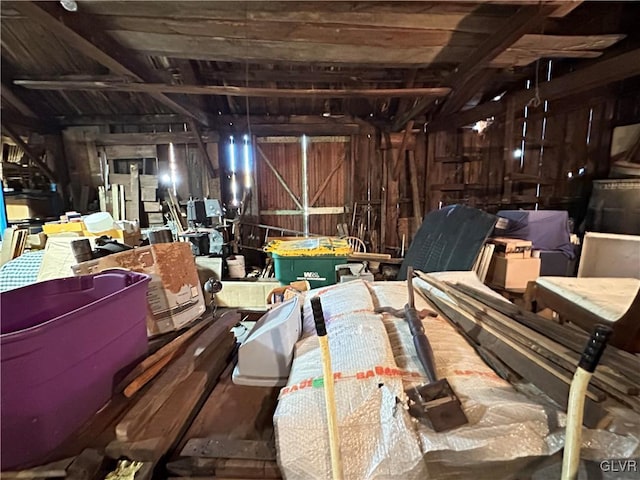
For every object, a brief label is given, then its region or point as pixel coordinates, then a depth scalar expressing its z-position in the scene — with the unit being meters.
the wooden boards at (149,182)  5.63
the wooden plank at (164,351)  1.04
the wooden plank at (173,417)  0.82
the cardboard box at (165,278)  1.58
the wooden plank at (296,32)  2.37
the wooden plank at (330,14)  2.20
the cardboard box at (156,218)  5.70
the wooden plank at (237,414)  0.97
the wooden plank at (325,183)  5.75
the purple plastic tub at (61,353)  0.74
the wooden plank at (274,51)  2.63
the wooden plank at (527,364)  0.84
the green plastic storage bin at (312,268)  3.38
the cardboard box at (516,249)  2.93
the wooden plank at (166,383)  0.87
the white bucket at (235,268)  4.48
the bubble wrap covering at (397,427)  0.76
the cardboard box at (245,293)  4.26
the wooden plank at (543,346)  0.94
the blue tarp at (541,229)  3.19
